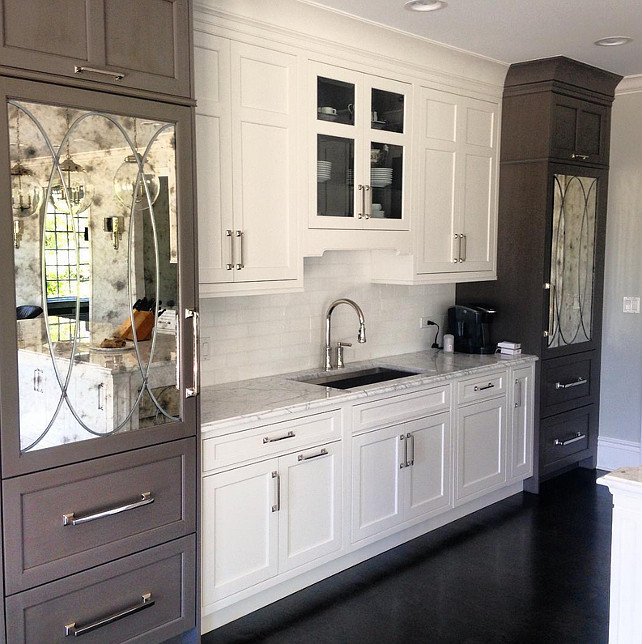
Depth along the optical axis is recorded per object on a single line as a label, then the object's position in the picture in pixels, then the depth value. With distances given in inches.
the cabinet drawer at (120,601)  94.8
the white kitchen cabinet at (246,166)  122.7
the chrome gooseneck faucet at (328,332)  160.4
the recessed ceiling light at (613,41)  158.7
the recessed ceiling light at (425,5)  134.3
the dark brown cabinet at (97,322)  89.7
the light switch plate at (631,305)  202.7
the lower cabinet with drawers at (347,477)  119.9
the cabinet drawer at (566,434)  191.5
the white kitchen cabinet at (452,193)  166.2
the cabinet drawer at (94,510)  92.3
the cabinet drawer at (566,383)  189.8
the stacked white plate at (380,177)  154.1
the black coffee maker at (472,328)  186.7
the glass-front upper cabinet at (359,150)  142.6
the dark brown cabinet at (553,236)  181.8
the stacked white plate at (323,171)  142.6
